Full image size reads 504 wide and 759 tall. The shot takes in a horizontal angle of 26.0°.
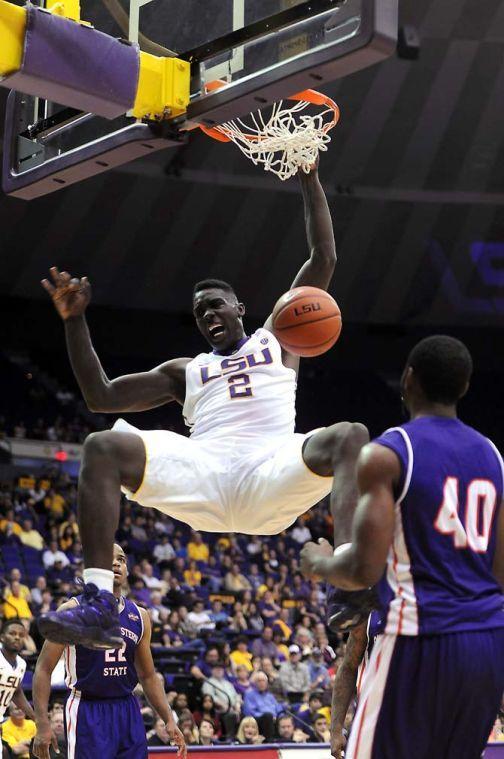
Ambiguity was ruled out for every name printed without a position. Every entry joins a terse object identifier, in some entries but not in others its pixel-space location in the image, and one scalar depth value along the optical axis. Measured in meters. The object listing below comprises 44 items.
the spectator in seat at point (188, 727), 11.18
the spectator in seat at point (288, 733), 11.80
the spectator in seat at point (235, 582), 17.23
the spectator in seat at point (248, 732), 11.51
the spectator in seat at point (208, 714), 11.96
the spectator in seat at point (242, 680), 12.97
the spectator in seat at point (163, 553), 17.61
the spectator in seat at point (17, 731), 9.91
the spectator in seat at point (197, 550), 18.39
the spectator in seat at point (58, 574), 15.22
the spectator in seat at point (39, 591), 14.24
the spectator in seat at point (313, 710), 12.47
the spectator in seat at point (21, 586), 13.79
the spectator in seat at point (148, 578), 15.73
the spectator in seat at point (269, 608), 16.16
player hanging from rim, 4.58
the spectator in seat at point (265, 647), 14.38
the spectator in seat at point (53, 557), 15.84
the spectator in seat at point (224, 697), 12.03
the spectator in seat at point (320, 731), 11.81
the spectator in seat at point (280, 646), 14.55
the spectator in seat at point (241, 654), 13.70
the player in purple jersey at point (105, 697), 7.04
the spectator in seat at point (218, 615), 15.50
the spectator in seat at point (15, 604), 13.30
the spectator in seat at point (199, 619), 14.80
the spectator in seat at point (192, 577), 17.11
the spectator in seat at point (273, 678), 13.27
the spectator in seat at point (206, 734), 11.22
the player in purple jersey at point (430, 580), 3.58
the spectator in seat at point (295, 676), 13.36
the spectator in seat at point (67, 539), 16.61
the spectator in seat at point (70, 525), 16.89
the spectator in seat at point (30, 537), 16.23
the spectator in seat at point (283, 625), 15.55
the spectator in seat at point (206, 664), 12.66
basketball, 5.27
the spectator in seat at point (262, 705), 12.09
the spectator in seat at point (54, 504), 18.06
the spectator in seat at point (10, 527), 16.16
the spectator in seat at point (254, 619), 15.77
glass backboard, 4.75
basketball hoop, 5.91
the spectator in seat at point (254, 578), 17.84
